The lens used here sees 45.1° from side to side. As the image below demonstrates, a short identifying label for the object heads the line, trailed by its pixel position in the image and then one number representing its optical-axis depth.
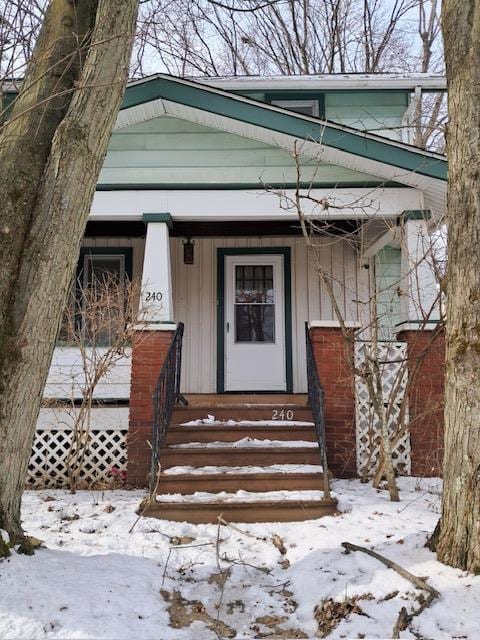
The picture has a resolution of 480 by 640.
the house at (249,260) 6.79
